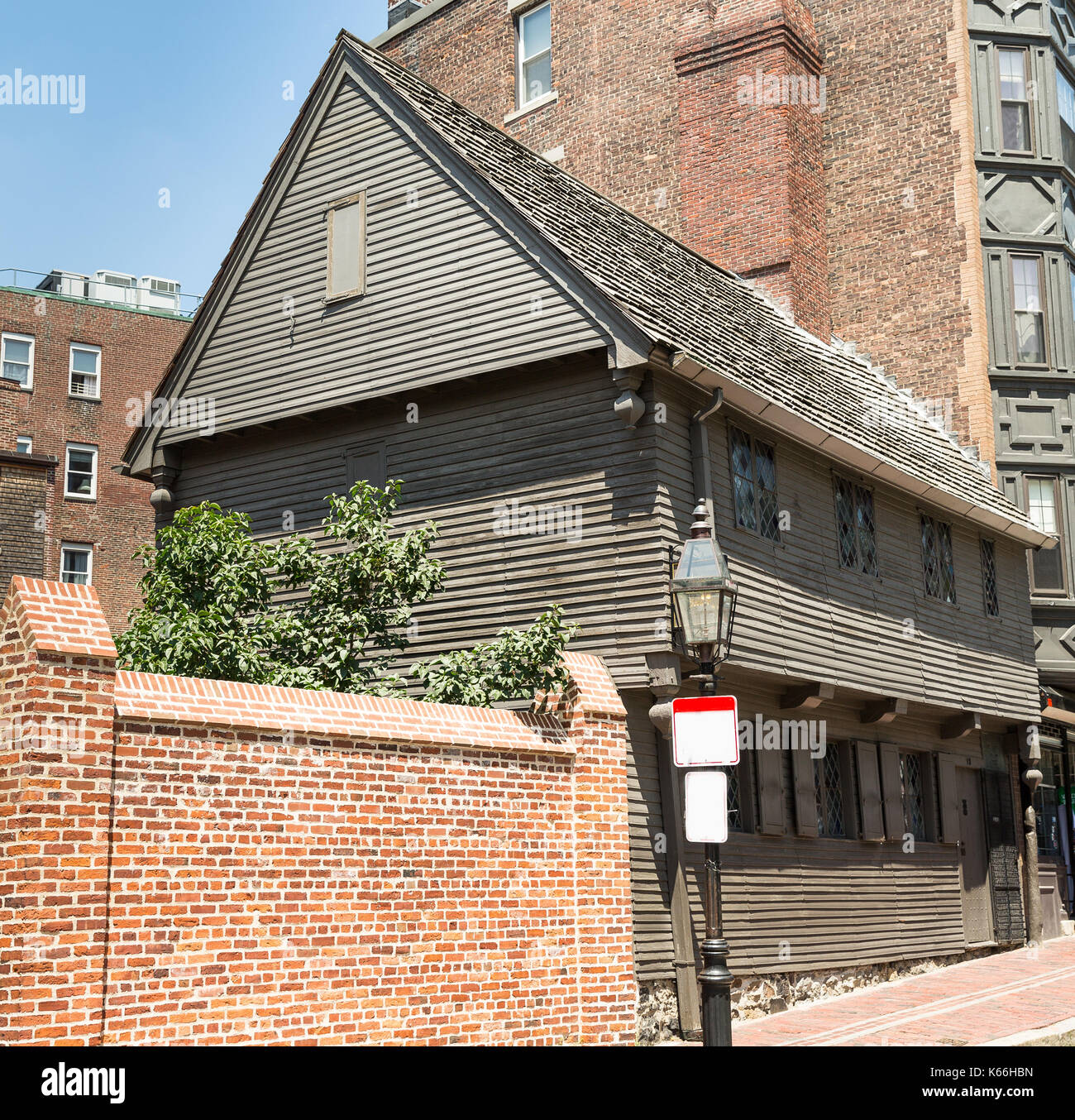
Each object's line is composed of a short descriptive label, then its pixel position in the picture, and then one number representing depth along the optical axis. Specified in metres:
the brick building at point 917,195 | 23.59
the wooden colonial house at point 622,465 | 13.84
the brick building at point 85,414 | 42.31
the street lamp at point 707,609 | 9.71
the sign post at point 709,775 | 9.52
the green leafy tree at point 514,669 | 11.79
